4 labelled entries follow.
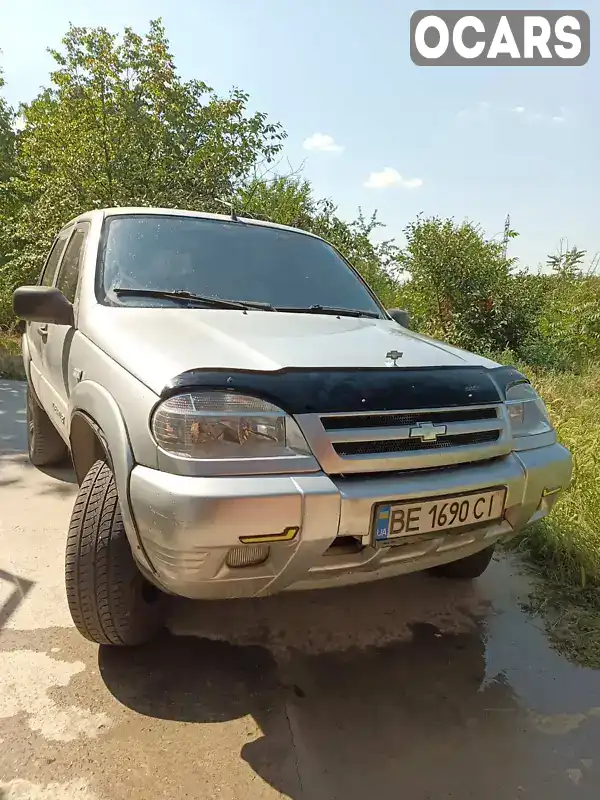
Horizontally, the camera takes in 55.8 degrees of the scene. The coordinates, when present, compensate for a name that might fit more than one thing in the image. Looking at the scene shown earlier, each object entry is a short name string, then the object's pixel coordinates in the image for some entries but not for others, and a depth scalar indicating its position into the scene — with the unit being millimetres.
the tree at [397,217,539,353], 8648
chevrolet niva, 1515
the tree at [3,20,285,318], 8000
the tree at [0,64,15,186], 14156
